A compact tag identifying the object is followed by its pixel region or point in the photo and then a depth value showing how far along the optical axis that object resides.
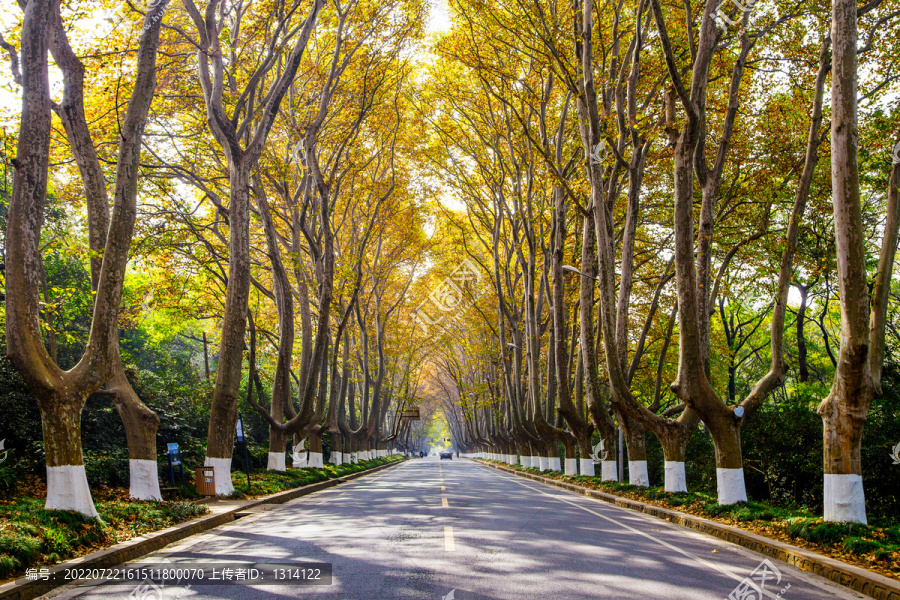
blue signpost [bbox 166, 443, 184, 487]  13.97
